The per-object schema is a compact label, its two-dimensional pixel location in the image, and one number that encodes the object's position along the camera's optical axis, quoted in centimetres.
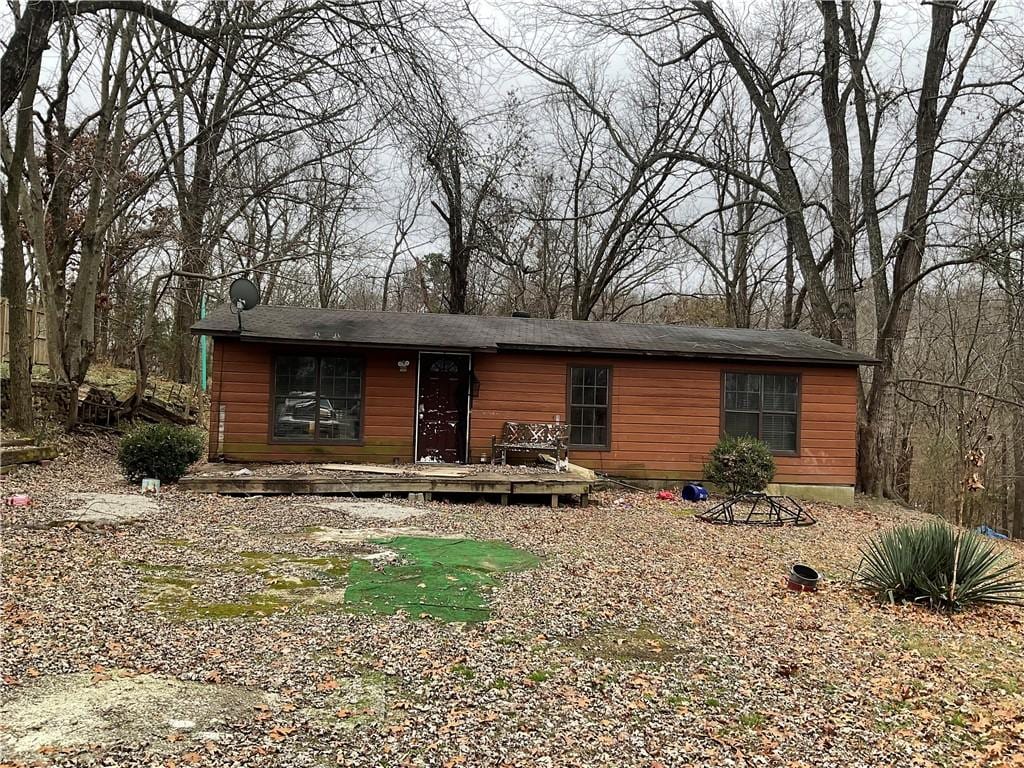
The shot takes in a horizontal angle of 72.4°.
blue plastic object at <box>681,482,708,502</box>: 1133
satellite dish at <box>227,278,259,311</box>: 1079
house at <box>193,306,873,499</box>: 1129
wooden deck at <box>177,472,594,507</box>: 930
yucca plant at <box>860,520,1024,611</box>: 586
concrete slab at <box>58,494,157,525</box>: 673
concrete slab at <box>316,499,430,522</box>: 823
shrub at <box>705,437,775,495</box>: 1120
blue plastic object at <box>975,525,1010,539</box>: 1181
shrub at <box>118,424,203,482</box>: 927
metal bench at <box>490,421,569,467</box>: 1180
